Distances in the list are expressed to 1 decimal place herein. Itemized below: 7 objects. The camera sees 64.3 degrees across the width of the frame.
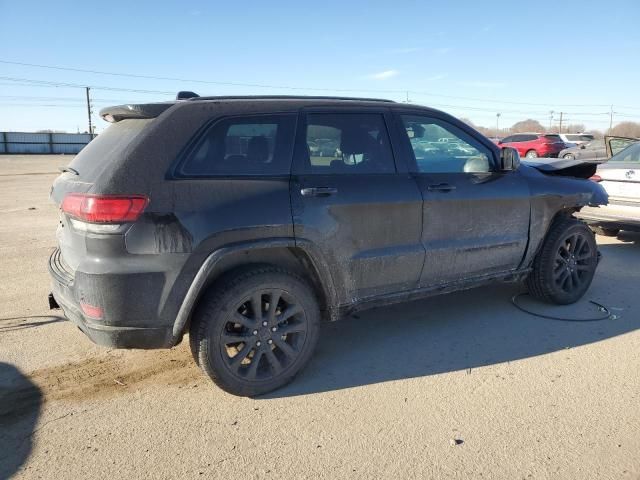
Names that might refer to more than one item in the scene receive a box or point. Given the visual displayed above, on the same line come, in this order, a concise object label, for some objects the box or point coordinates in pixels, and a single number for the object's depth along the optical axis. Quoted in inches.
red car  1035.3
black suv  111.7
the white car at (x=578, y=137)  1390.3
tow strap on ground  178.7
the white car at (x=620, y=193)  269.0
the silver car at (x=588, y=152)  853.2
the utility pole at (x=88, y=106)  2578.0
